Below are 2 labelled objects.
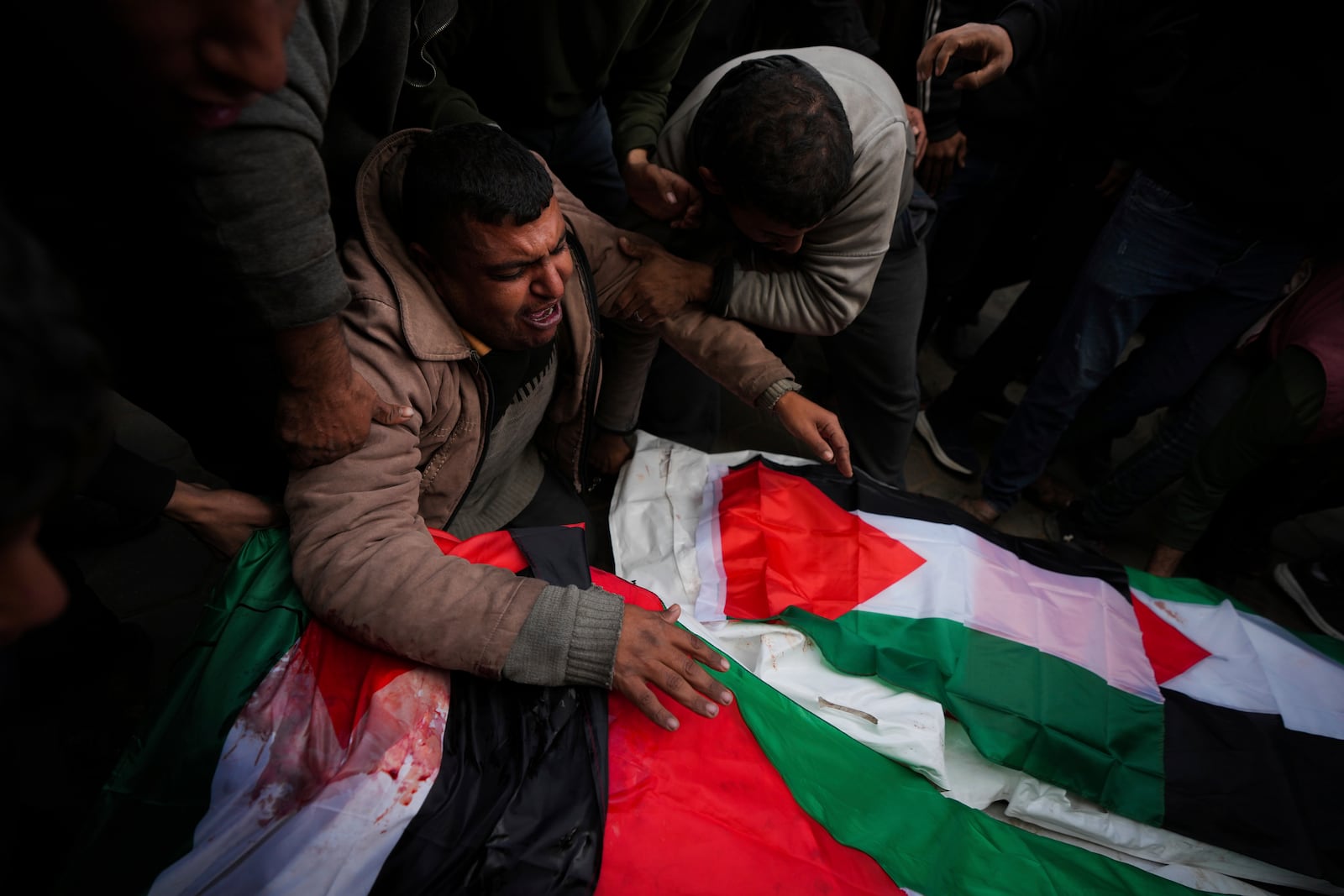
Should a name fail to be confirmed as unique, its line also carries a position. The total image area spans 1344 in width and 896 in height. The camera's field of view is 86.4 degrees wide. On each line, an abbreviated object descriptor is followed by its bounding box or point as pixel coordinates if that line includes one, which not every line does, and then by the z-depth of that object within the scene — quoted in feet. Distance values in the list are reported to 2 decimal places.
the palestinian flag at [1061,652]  5.48
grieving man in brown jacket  4.53
